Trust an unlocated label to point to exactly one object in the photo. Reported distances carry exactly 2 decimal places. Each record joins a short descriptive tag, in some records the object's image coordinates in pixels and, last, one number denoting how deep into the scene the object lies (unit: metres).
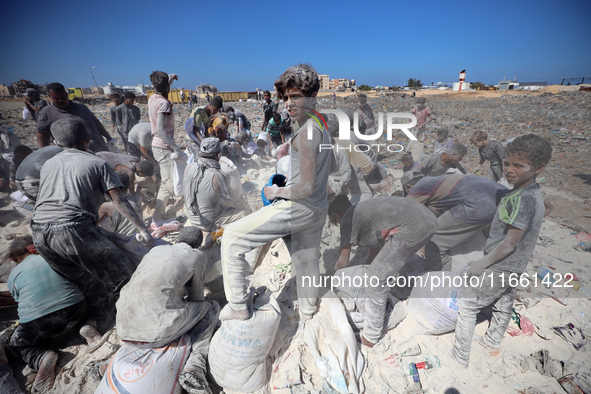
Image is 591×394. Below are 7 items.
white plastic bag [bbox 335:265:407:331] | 2.16
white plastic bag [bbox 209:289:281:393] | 1.67
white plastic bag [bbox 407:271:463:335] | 2.11
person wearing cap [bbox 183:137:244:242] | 2.87
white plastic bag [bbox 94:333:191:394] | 1.54
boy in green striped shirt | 1.78
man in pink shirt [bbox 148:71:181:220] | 3.40
